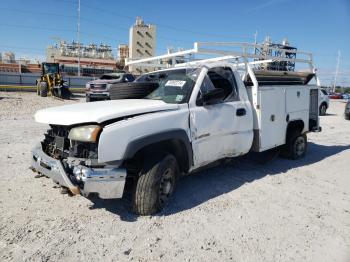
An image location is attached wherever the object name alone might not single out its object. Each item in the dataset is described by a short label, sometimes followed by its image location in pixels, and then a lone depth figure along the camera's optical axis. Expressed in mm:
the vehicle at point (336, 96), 48562
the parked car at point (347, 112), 15595
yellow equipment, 20388
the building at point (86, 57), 57875
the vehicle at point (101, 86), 16516
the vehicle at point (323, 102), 17297
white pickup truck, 3463
